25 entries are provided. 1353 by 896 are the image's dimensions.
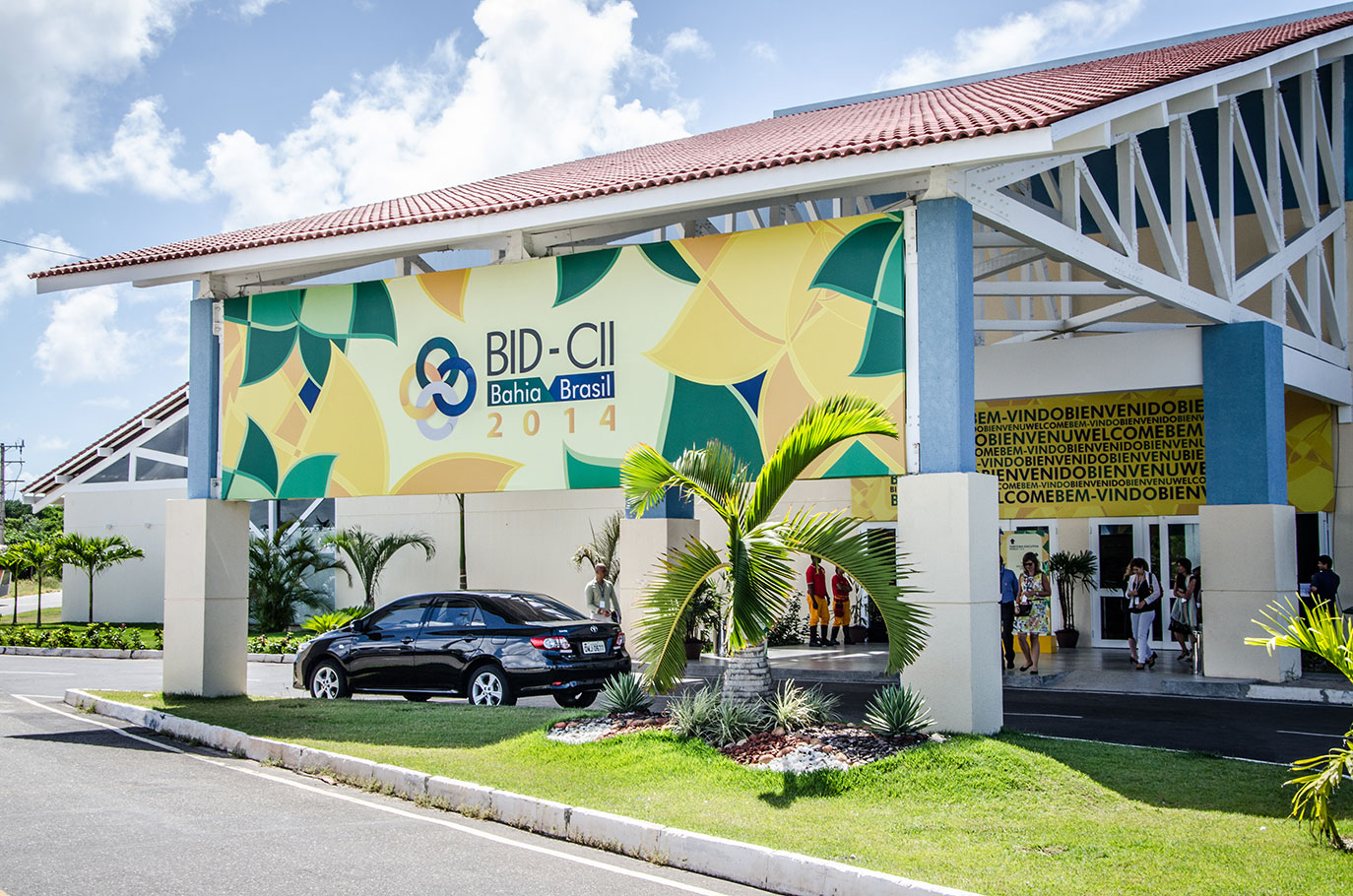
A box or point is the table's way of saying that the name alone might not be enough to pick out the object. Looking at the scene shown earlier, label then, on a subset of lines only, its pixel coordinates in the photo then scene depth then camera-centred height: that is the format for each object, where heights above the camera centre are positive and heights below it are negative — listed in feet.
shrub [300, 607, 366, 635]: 78.54 -6.84
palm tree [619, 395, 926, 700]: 32.12 -0.89
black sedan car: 45.78 -5.30
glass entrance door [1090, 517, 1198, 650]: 70.49 -2.37
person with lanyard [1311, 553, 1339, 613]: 53.57 -2.93
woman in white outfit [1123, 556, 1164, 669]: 58.54 -4.38
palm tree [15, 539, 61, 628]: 104.73 -3.00
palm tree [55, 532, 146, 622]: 103.96 -2.81
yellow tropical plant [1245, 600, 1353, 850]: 22.54 -4.47
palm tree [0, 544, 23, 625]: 108.47 -3.60
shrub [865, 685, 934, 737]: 32.19 -5.34
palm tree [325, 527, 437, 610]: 92.73 -2.43
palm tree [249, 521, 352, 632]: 95.20 -4.70
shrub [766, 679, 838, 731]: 33.06 -5.37
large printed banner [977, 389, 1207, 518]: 63.77 +3.42
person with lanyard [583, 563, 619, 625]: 58.08 -3.91
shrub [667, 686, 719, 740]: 33.68 -5.62
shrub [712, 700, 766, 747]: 32.83 -5.66
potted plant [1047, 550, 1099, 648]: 71.41 -3.71
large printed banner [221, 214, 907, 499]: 37.76 +5.56
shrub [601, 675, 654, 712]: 37.45 -5.61
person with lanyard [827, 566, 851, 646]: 78.79 -5.39
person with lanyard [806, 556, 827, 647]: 77.92 -5.19
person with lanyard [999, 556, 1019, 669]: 56.39 -3.83
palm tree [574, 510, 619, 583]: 81.82 -2.21
